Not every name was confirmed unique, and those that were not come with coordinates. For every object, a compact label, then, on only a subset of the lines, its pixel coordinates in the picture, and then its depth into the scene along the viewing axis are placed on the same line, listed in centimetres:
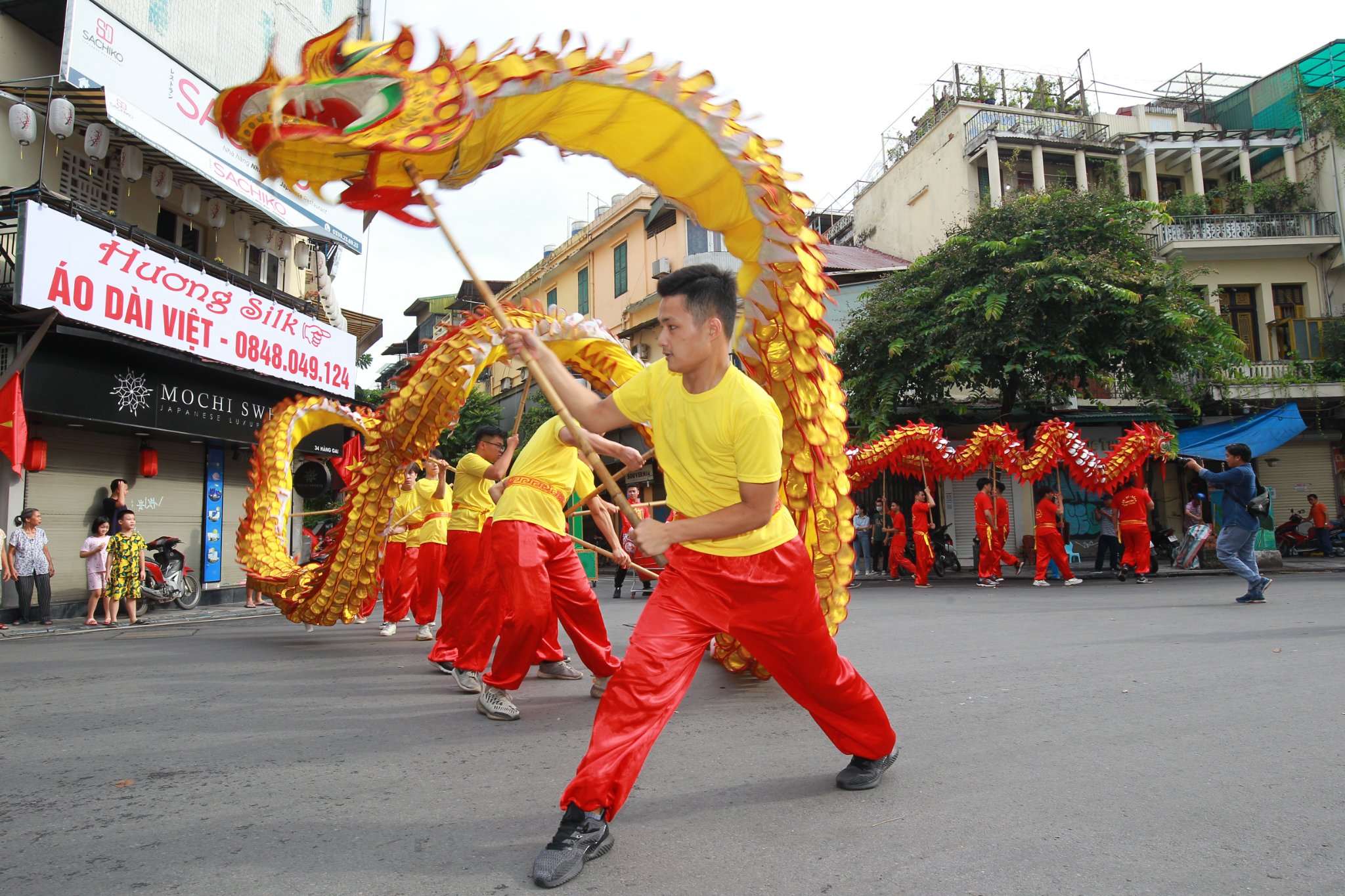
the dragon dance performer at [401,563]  820
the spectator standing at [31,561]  961
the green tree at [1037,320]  1488
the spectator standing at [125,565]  1014
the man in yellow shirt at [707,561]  244
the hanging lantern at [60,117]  1030
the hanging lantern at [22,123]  1027
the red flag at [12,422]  948
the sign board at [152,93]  1053
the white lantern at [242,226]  1479
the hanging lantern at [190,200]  1312
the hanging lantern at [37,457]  1036
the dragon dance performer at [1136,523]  1204
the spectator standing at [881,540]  1694
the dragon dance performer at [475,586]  497
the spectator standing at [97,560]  984
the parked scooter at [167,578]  1148
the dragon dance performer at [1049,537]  1193
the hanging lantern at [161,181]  1248
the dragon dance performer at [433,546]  758
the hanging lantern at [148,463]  1231
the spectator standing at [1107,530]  1377
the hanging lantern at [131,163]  1170
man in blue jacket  849
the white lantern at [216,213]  1400
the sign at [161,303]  979
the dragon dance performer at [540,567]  431
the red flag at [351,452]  1417
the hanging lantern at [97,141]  1109
